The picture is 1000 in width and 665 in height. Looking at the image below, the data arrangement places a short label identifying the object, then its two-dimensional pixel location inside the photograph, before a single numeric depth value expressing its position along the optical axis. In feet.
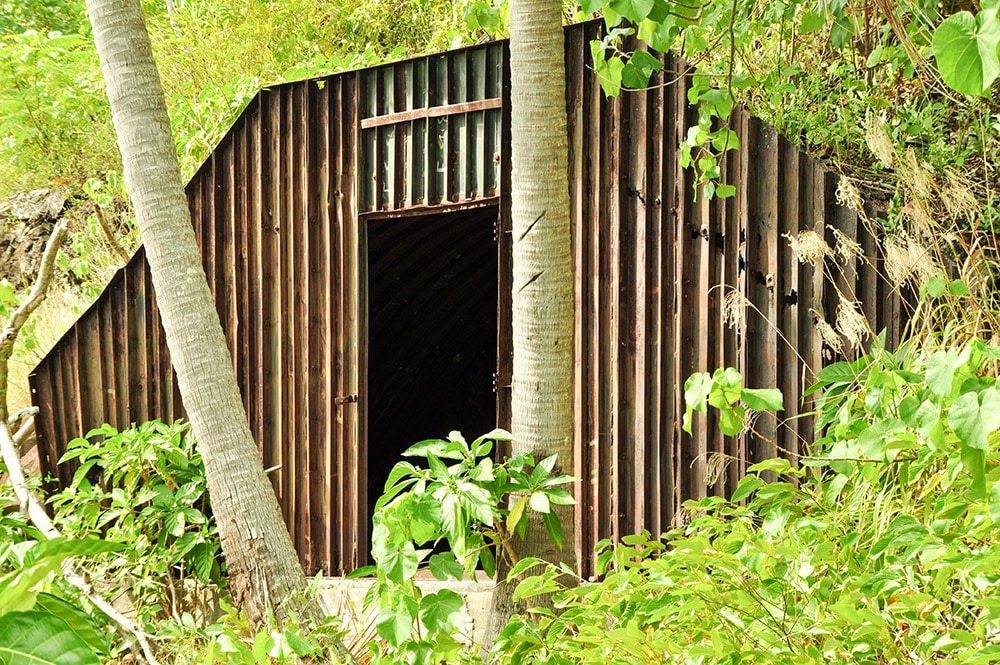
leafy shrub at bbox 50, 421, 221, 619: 38.19
